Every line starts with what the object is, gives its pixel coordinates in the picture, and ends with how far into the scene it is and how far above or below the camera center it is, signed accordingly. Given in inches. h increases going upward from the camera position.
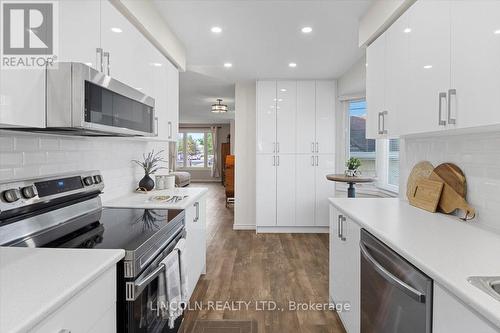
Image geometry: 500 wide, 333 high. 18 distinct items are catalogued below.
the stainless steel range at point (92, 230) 49.6 -14.0
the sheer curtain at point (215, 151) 497.7 +13.9
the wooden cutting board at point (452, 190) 68.3 -7.0
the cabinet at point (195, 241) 96.1 -28.0
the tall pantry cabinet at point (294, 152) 192.2 +4.9
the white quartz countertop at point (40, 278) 28.3 -13.7
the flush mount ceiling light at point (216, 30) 115.9 +49.2
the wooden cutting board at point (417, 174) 84.2 -3.8
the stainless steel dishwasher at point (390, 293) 44.1 -22.0
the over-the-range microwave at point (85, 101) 50.0 +10.5
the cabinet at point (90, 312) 31.8 -17.9
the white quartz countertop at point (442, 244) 35.4 -13.9
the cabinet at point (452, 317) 33.3 -18.4
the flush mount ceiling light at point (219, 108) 270.5 +45.4
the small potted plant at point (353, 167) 154.9 -3.5
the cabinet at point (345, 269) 72.5 -28.8
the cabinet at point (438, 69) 48.6 +18.3
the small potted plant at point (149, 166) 113.6 -2.5
